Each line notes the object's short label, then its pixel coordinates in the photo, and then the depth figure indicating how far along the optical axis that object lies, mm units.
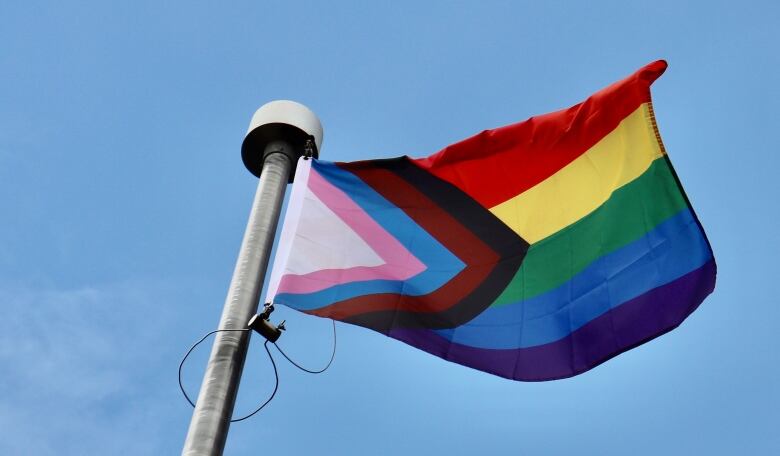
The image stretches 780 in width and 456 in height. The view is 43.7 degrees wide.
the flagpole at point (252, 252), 6047
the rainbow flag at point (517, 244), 7824
